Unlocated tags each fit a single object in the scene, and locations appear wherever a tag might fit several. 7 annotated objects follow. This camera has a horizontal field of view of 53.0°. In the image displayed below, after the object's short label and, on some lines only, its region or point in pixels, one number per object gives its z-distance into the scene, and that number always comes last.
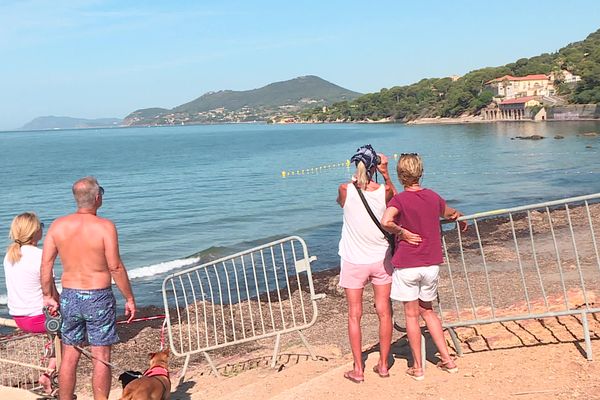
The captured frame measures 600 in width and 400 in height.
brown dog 4.85
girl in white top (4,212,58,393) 5.32
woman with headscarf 5.16
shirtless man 4.93
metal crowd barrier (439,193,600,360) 5.69
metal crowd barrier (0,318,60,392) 5.78
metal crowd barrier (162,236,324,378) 6.61
